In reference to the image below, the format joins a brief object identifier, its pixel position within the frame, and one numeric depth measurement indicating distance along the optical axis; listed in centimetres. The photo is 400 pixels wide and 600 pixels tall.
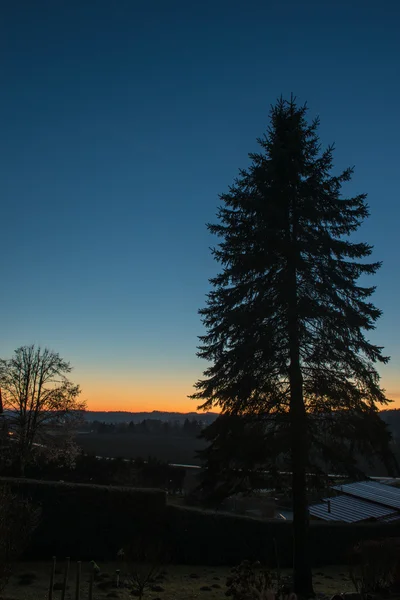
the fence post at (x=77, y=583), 966
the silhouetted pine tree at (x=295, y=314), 1446
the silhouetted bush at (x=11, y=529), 965
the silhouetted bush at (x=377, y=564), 1177
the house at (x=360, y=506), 2319
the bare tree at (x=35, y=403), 3653
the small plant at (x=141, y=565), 1137
